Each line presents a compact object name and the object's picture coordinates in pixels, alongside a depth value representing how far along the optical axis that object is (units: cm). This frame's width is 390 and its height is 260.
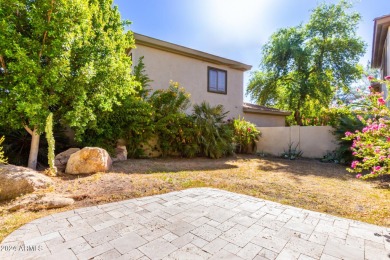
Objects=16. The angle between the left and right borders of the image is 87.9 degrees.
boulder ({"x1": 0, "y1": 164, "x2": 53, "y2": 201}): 343
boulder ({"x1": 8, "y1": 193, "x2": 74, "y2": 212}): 305
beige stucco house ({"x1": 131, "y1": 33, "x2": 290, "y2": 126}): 954
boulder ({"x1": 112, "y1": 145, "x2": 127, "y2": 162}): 692
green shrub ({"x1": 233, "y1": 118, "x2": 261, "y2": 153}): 1001
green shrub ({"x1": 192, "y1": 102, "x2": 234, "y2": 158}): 838
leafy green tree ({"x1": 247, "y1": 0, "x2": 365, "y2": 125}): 1338
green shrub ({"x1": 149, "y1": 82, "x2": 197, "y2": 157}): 805
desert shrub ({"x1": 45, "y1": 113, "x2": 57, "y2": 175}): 461
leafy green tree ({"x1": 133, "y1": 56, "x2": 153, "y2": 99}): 801
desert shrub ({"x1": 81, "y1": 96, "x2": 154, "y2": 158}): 689
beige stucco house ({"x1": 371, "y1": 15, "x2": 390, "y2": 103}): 810
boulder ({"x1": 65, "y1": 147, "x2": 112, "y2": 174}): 513
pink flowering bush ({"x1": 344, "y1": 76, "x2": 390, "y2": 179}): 294
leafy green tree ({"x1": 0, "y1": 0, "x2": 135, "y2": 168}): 457
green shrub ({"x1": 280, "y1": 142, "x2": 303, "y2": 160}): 938
